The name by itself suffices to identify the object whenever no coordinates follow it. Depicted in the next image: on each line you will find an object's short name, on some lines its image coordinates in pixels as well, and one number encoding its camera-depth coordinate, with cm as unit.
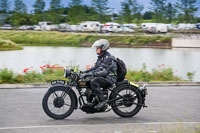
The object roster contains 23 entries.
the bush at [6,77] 1280
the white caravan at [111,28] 8419
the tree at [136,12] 11288
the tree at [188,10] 10025
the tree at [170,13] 10988
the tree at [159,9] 10781
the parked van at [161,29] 8131
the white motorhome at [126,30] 8376
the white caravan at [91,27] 8912
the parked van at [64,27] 9855
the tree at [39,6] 12606
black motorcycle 716
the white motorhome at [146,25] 9520
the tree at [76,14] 11288
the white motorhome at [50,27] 10031
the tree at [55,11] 11594
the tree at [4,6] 13200
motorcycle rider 713
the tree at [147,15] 15625
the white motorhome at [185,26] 9125
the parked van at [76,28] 9188
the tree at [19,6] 13050
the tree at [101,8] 10634
